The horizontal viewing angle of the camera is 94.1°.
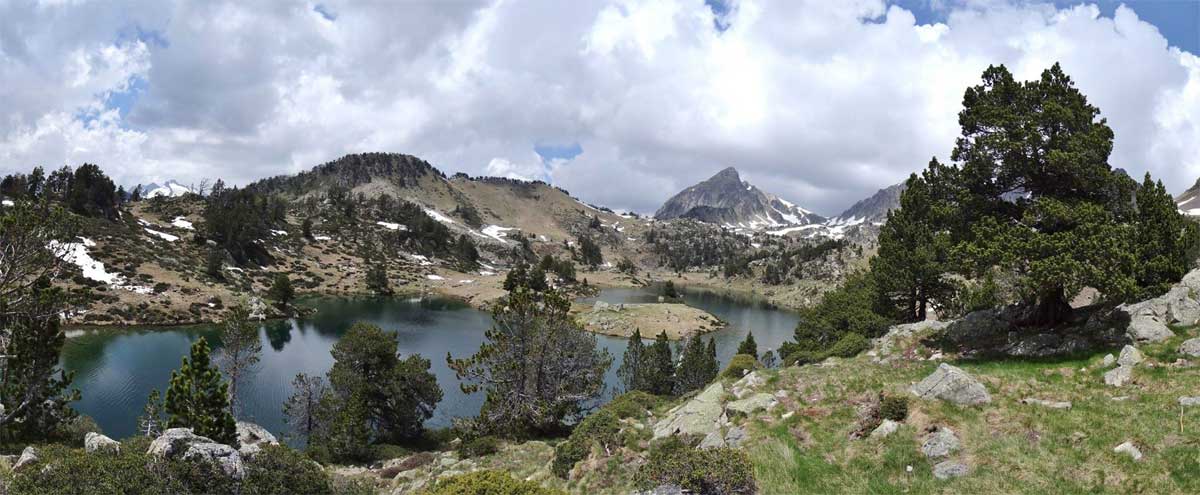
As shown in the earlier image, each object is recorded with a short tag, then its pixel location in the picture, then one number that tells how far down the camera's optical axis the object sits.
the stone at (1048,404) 18.33
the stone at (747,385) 26.96
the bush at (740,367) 36.97
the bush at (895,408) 19.25
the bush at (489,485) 16.28
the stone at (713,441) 21.39
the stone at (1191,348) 20.36
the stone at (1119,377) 19.78
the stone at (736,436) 21.17
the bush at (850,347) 34.84
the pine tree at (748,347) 66.59
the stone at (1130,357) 20.79
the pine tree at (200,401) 31.64
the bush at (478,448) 32.81
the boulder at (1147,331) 22.58
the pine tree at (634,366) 63.31
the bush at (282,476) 19.00
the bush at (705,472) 16.55
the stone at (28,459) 19.62
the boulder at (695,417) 24.30
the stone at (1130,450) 14.45
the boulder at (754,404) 23.77
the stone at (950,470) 15.79
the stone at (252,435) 36.41
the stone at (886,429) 18.58
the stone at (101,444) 19.39
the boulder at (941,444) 16.80
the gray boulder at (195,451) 18.16
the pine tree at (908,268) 45.34
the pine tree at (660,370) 62.00
